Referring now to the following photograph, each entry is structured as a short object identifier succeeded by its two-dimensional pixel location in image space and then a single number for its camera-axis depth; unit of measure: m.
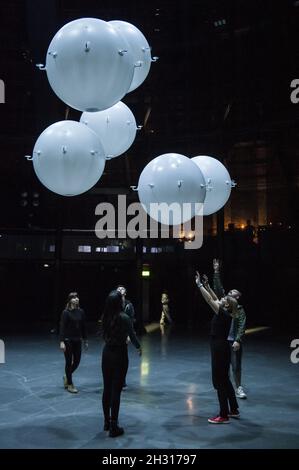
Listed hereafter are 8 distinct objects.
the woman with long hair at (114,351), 4.81
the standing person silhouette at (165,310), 16.14
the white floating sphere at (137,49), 5.32
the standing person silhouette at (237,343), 6.69
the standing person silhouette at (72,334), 6.98
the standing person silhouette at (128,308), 7.89
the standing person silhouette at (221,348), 5.38
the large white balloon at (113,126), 5.57
